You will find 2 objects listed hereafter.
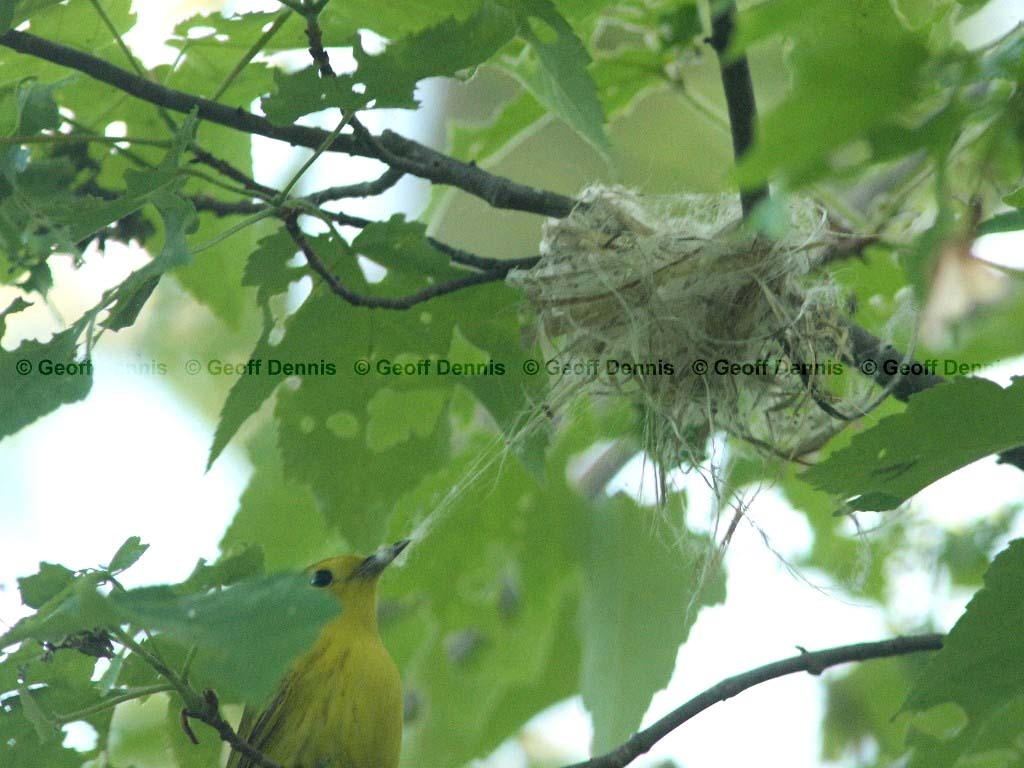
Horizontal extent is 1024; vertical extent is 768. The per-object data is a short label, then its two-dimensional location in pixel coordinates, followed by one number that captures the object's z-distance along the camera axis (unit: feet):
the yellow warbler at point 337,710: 22.89
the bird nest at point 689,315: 19.60
